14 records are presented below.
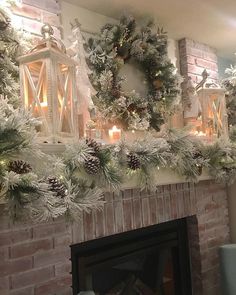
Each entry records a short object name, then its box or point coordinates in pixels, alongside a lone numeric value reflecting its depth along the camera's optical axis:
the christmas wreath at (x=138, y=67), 1.99
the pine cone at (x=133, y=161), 1.56
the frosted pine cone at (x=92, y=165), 1.38
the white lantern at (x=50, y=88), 1.44
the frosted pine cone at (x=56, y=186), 1.23
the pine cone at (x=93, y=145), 1.43
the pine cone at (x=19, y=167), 1.15
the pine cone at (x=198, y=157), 1.97
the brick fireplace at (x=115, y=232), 1.40
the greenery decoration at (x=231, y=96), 2.82
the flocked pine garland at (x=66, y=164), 1.12
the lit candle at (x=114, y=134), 1.96
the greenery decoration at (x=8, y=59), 1.53
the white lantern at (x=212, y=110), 2.39
